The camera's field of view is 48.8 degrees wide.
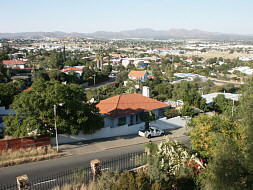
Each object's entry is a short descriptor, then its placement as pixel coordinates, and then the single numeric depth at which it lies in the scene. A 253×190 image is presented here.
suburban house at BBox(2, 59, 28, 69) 82.25
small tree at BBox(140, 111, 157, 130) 26.41
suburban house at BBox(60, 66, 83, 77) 67.88
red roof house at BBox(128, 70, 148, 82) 67.75
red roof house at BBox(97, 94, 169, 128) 25.34
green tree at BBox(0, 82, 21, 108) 31.22
